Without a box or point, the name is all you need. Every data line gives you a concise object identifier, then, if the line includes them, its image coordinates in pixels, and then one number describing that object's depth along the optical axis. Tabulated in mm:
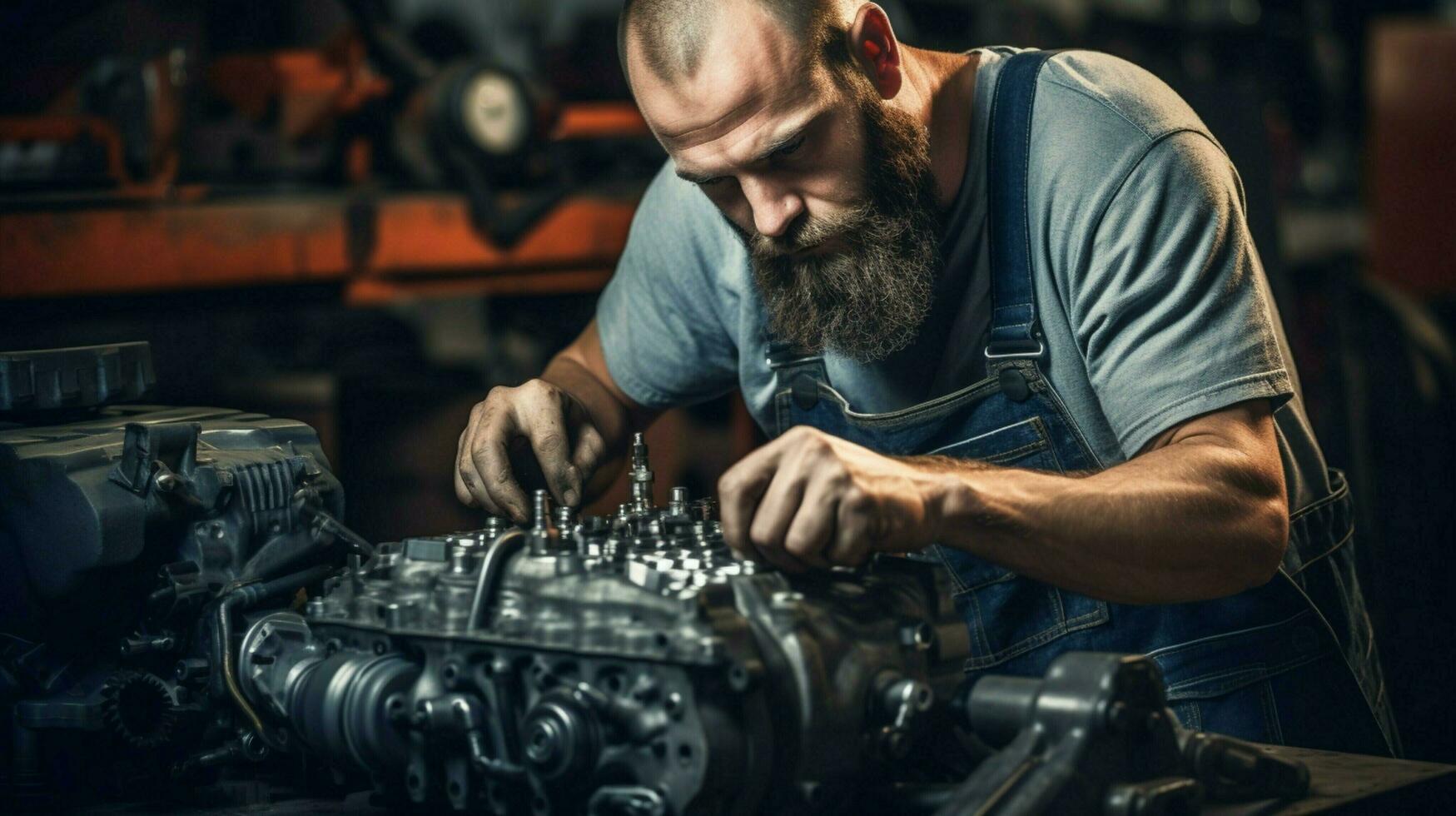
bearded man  1394
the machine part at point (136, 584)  1408
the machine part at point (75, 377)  1537
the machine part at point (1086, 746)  1064
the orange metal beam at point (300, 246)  2445
